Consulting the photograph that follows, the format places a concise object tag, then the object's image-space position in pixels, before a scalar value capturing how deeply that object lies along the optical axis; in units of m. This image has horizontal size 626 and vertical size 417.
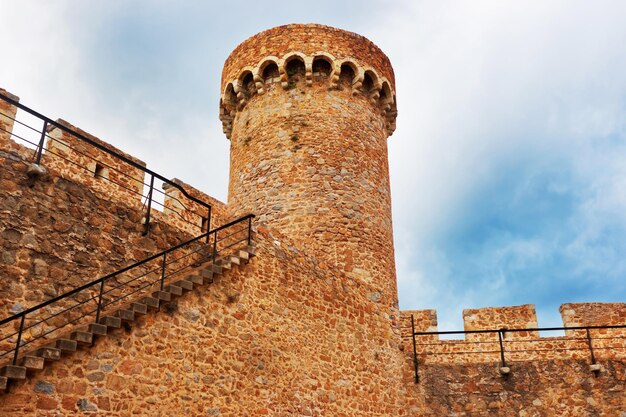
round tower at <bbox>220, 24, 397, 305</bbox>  13.77
